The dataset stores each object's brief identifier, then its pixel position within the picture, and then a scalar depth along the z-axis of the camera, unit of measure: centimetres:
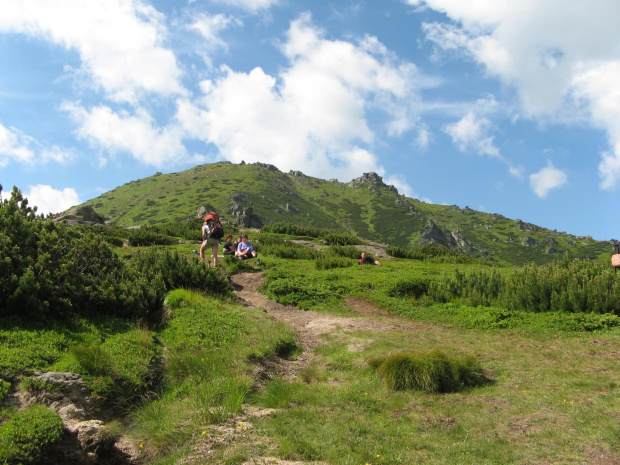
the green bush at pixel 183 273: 1251
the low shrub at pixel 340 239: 3231
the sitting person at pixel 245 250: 2020
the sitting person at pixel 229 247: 2101
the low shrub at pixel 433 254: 2825
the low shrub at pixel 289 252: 2359
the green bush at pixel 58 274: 756
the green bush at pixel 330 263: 2008
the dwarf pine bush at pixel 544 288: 1138
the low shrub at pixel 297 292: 1432
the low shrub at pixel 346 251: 2542
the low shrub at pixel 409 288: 1520
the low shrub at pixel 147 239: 2444
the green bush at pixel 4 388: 536
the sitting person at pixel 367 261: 2129
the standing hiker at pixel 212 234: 1625
